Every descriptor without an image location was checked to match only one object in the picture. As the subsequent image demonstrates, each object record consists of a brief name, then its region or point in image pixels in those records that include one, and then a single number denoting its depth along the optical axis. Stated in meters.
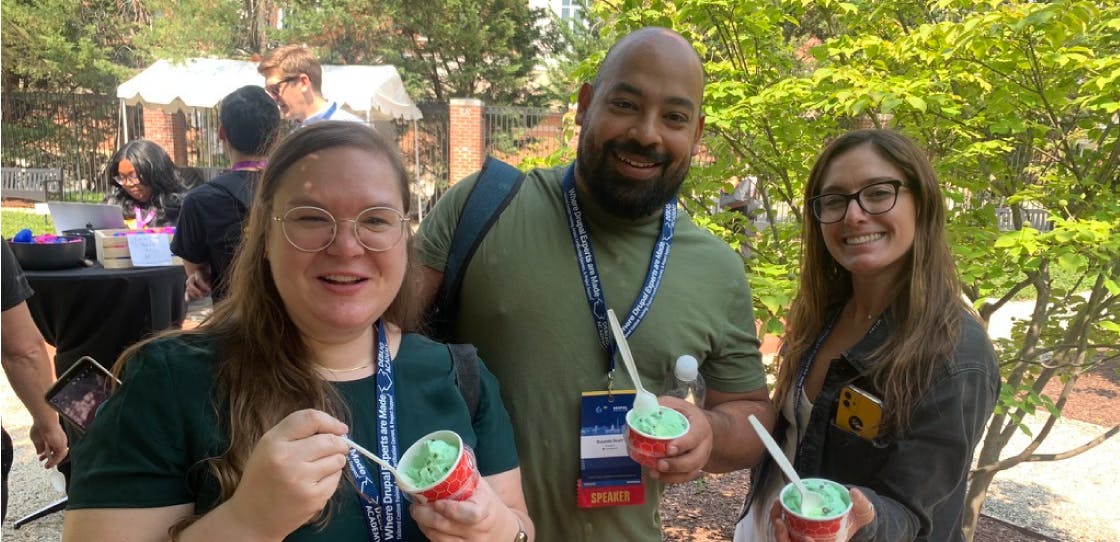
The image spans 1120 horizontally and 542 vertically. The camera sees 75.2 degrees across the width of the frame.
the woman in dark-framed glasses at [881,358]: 1.83
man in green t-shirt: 1.95
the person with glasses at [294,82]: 5.08
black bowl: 4.34
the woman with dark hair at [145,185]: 5.23
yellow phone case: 1.95
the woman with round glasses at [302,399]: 1.24
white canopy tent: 15.52
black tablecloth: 4.28
